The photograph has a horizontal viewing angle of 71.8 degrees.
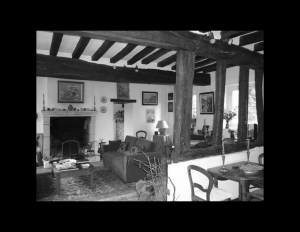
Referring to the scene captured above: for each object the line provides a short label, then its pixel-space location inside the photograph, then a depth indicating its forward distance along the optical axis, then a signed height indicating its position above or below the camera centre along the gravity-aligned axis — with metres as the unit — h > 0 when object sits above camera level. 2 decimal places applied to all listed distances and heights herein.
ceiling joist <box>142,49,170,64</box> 5.31 +1.68
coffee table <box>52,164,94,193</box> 3.91 -1.10
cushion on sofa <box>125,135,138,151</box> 5.88 -0.74
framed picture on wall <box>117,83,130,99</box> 7.98 +0.99
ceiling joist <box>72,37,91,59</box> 4.39 +1.59
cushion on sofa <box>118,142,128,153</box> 5.84 -0.88
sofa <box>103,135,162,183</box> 4.37 -1.03
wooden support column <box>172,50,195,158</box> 3.22 +0.27
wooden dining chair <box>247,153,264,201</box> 2.80 -1.06
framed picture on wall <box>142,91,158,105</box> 8.63 +0.76
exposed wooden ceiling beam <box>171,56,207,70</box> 5.65 +1.59
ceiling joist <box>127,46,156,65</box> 5.15 +1.66
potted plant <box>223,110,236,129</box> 6.39 +0.00
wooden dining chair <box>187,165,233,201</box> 2.63 -1.06
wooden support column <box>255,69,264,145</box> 4.65 +0.43
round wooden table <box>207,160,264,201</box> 2.69 -0.80
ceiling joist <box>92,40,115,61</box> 4.68 +1.63
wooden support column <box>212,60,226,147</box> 3.84 +0.24
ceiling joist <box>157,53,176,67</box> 6.15 +1.72
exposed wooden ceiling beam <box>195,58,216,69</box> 6.01 +1.61
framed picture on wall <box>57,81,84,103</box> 6.90 +0.83
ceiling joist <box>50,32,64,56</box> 4.19 +1.60
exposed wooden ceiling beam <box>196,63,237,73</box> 6.67 +1.60
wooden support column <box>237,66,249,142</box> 4.34 +0.36
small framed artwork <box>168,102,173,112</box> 8.97 +0.42
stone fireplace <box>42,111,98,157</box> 6.62 -0.17
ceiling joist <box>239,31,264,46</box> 3.85 +1.51
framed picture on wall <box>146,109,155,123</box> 8.73 +0.02
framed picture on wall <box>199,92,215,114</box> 7.13 +0.49
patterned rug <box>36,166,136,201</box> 3.75 -1.46
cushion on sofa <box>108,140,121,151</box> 6.10 -0.86
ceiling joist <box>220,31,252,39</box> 3.49 +1.41
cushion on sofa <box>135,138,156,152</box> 4.99 -0.72
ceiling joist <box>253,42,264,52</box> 4.40 +1.50
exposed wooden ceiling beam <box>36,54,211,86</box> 5.00 +1.21
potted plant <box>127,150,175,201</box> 2.23 -0.79
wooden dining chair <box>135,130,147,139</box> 8.43 -0.70
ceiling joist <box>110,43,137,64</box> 5.01 +1.67
